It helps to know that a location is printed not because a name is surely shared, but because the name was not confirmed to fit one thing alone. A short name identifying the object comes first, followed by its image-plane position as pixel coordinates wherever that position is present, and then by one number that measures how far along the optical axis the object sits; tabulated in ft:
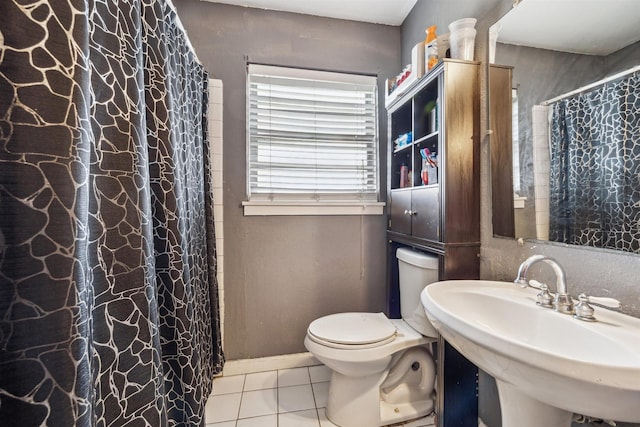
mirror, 2.33
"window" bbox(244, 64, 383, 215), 5.57
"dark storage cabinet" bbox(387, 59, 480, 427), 3.63
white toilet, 3.94
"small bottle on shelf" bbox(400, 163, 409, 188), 5.05
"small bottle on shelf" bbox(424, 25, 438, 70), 3.92
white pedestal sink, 1.54
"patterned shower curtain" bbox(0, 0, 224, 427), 1.42
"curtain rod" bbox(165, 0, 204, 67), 3.17
